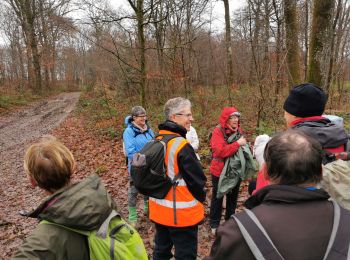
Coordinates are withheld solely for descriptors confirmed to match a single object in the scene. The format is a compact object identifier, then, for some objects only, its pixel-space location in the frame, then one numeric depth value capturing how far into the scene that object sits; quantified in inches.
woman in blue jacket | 175.0
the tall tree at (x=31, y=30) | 1026.1
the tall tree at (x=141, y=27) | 316.2
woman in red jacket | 152.9
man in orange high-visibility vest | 111.2
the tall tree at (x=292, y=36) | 333.1
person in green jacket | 60.7
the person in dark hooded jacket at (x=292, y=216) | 49.3
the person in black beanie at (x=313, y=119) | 81.4
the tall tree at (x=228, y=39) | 573.8
